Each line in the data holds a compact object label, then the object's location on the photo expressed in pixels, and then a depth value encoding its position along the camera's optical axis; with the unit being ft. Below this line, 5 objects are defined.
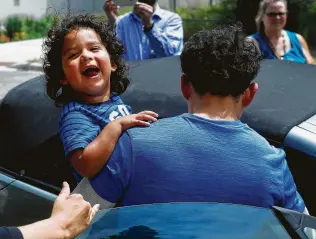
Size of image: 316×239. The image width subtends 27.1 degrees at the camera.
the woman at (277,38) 13.66
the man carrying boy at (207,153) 5.64
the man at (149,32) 14.67
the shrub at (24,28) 63.66
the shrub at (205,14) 44.67
